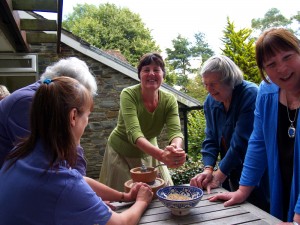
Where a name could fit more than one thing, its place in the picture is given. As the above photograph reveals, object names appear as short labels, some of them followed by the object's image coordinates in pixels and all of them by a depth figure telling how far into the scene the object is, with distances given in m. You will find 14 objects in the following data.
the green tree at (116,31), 23.16
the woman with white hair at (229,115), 1.92
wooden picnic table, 1.39
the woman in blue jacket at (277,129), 1.43
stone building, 6.27
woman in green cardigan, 2.35
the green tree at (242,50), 6.89
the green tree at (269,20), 26.98
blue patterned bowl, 1.43
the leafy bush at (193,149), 4.43
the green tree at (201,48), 29.65
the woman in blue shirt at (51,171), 1.02
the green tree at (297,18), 22.60
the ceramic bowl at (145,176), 1.70
